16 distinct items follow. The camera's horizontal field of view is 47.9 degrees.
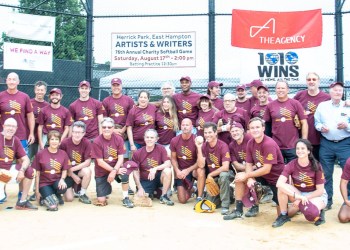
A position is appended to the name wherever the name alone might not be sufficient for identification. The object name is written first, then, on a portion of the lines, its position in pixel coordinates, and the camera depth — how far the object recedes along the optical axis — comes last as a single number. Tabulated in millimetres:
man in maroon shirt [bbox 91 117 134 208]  5793
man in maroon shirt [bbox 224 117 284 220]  5059
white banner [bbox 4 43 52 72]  8023
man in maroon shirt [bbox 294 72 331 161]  5844
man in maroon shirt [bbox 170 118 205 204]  5926
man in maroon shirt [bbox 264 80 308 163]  5590
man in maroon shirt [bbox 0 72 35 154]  6125
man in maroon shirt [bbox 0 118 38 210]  5445
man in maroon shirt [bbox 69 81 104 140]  6645
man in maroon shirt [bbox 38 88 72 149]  6402
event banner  8523
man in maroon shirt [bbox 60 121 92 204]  5992
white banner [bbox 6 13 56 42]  8141
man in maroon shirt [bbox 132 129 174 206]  5949
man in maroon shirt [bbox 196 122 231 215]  5488
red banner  8359
